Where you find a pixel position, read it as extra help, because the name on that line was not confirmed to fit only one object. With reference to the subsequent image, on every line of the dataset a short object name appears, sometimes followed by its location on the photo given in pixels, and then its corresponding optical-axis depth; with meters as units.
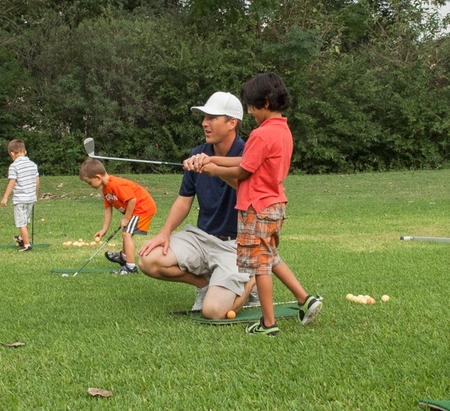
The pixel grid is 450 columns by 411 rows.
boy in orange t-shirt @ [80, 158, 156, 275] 7.26
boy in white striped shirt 9.55
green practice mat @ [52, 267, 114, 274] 7.29
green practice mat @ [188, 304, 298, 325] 4.72
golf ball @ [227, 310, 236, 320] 4.81
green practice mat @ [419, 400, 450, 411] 2.83
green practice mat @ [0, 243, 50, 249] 9.70
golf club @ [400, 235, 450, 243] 8.66
